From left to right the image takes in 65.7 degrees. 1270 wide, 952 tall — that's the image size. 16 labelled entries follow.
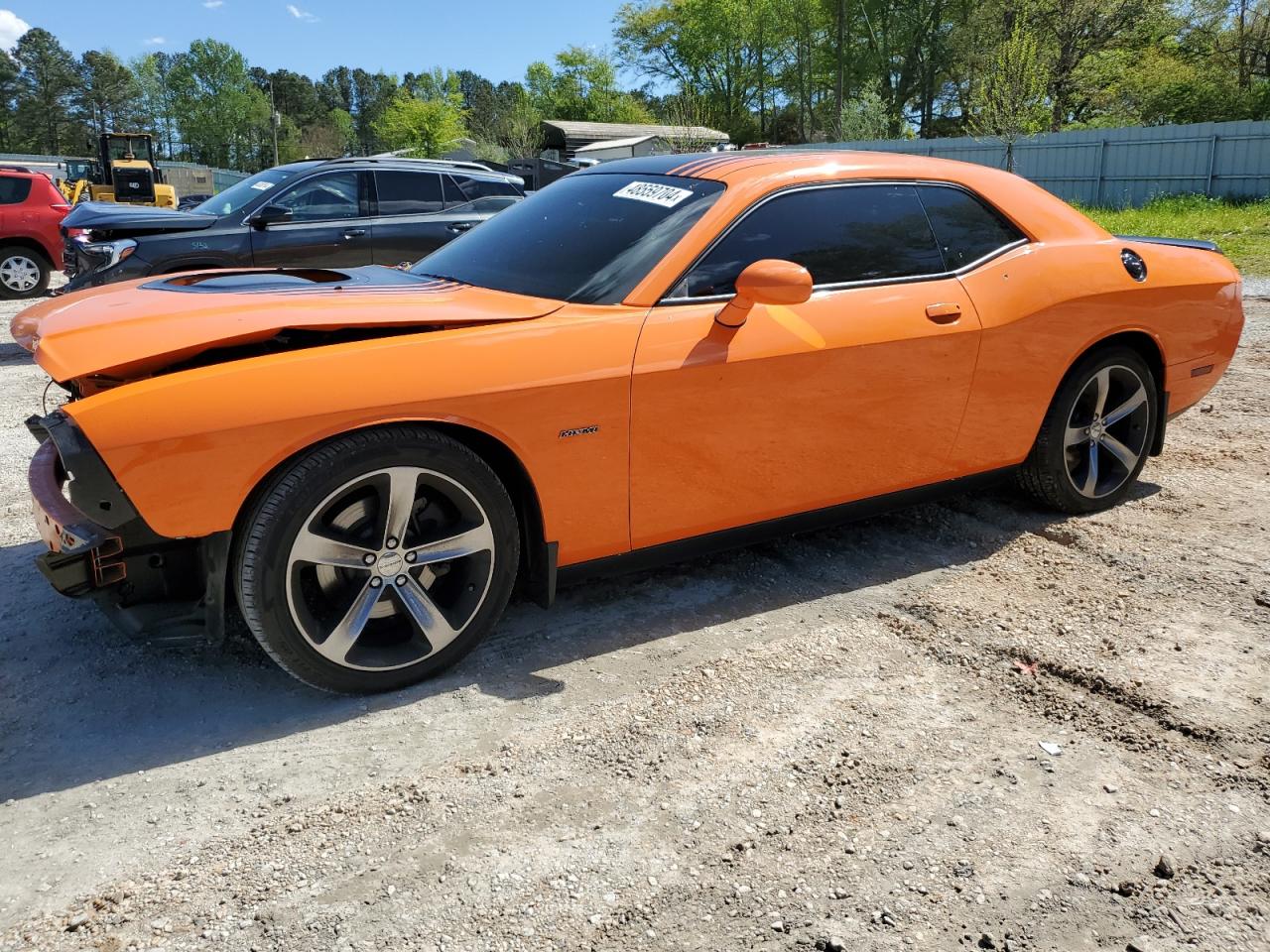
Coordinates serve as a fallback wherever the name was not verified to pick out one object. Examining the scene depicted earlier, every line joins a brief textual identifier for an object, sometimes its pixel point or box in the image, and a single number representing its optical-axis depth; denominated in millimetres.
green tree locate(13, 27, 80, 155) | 90875
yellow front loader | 30000
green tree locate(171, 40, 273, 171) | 107062
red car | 12914
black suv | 8492
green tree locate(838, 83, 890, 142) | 39344
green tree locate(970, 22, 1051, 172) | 24844
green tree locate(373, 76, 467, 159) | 74500
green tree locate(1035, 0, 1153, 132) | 37875
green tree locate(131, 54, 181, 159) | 104750
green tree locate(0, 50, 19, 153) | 89562
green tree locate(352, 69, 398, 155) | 125562
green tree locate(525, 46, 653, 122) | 81250
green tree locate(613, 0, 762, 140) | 71312
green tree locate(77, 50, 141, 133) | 96500
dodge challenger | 2648
